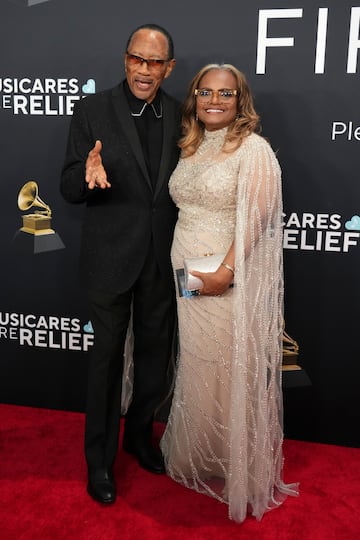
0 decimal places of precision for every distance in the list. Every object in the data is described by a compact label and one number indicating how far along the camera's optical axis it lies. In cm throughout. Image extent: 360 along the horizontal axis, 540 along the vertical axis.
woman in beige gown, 232
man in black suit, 236
